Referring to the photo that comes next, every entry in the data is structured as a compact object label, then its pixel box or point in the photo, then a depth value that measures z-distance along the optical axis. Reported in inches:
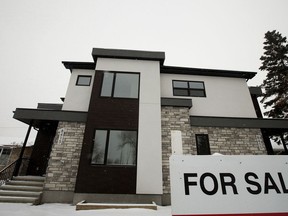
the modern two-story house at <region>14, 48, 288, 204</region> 284.8
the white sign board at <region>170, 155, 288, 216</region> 61.8
